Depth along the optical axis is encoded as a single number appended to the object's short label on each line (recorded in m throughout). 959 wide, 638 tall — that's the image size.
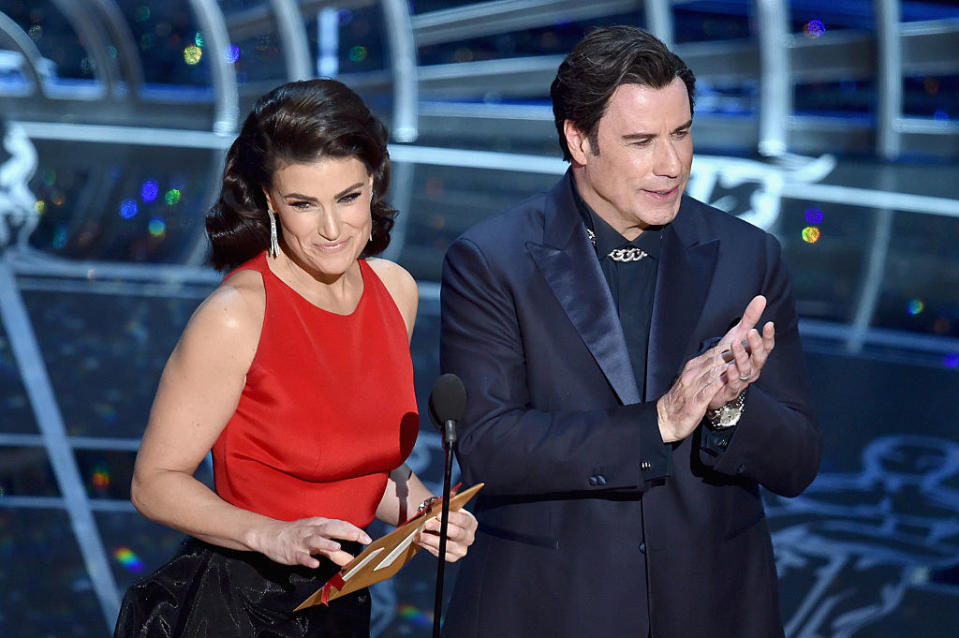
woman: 10.86
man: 10.88
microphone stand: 10.62
